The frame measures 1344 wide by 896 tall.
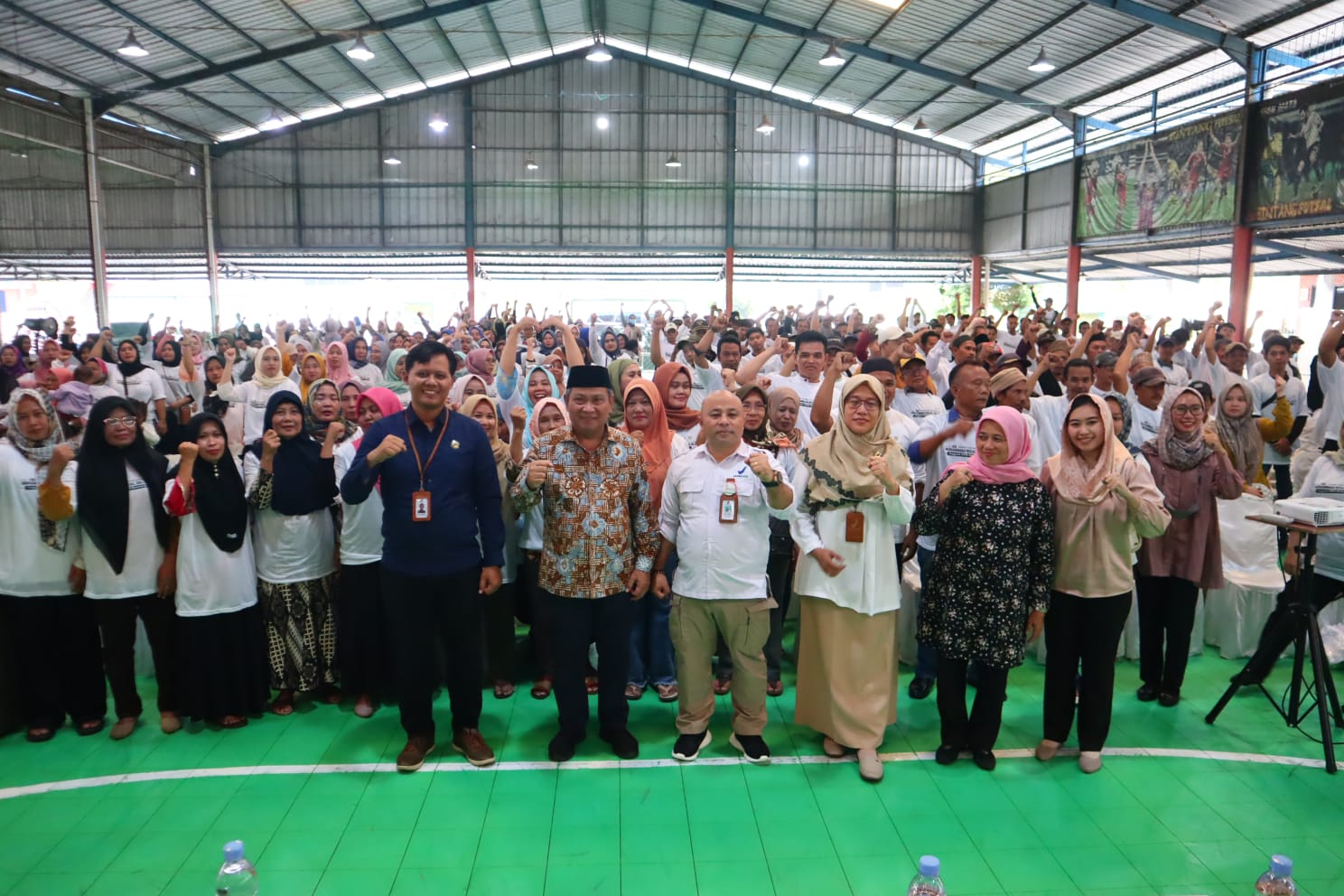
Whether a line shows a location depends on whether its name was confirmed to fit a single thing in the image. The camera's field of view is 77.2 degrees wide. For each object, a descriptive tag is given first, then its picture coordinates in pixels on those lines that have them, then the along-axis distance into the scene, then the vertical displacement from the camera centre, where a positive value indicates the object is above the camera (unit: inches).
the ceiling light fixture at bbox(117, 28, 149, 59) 443.4 +167.9
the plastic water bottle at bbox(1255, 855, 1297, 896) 92.9 -56.9
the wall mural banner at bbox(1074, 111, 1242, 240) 495.2 +124.5
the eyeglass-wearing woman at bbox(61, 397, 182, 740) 138.2 -28.8
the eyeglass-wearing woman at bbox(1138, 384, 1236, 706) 150.5 -25.8
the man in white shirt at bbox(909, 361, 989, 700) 149.3 -12.9
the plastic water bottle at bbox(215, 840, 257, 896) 95.4 -59.3
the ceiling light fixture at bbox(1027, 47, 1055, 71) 510.8 +186.3
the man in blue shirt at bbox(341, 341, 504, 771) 128.6 -24.0
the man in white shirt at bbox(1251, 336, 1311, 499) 249.4 -8.2
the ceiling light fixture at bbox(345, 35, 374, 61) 487.2 +181.8
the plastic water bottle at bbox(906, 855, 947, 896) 89.0 -54.0
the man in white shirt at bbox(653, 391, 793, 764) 131.5 -29.4
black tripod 136.5 -49.8
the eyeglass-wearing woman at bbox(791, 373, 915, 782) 131.2 -31.4
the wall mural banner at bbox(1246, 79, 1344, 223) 418.0 +112.3
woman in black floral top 127.6 -28.8
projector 130.0 -21.8
